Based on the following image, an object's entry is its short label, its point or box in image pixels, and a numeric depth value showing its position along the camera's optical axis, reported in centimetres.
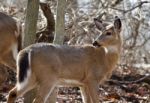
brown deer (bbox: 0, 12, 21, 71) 1605
